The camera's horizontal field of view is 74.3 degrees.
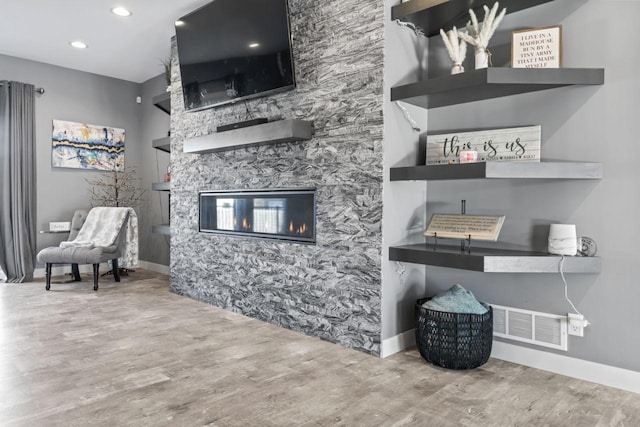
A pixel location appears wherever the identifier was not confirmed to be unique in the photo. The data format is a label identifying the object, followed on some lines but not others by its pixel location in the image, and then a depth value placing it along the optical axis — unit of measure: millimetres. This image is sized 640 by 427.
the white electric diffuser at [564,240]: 2039
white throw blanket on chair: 4410
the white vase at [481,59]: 2148
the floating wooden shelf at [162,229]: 4220
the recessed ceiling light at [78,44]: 4268
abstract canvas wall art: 5031
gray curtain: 4559
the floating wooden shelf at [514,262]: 2010
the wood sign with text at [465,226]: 2221
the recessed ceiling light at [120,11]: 3498
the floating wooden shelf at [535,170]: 2000
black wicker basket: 2143
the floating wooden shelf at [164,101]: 4227
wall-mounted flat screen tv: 2791
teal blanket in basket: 2191
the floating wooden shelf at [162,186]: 4187
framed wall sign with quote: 2111
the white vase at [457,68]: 2246
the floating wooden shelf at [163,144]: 4219
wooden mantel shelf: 2627
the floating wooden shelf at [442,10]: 2193
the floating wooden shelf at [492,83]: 1994
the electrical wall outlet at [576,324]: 2074
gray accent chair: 4109
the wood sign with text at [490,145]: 2207
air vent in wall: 2161
